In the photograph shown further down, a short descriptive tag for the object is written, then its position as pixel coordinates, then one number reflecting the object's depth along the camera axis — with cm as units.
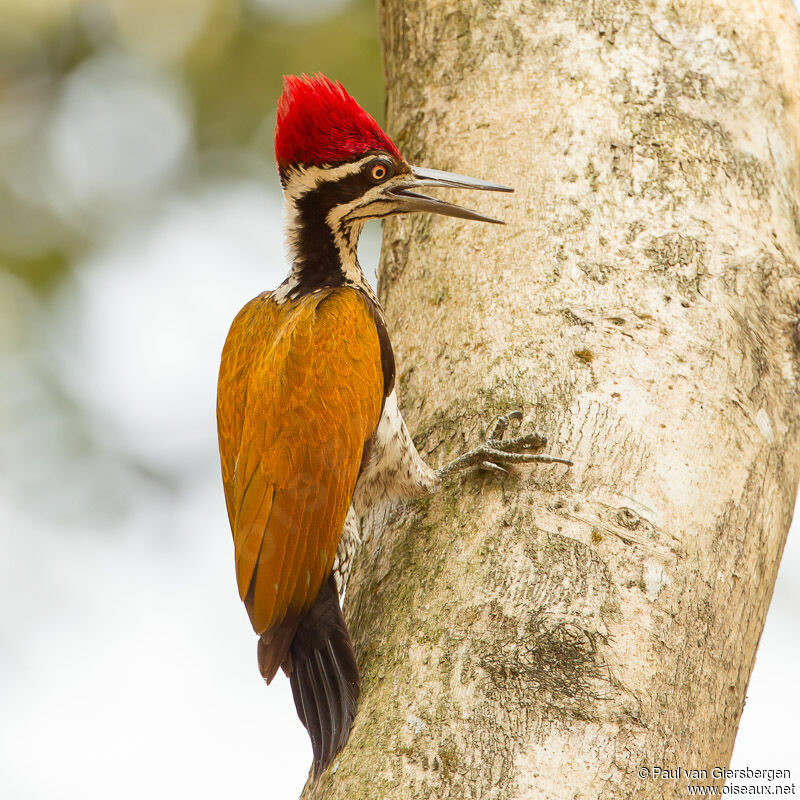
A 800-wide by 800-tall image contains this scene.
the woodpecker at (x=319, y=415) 509
